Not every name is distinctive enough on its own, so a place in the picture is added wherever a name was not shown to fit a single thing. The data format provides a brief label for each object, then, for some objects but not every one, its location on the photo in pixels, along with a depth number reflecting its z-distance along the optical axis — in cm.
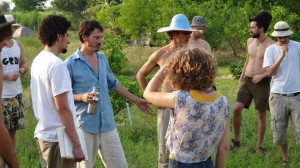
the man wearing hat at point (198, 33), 625
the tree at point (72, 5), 5562
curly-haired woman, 303
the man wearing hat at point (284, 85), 619
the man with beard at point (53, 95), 369
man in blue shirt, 453
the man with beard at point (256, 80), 682
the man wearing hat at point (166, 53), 497
